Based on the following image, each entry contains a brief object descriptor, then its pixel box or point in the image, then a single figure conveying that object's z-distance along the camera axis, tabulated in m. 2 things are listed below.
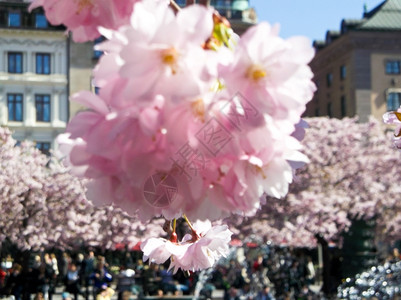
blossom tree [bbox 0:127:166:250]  23.00
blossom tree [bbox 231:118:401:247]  28.03
